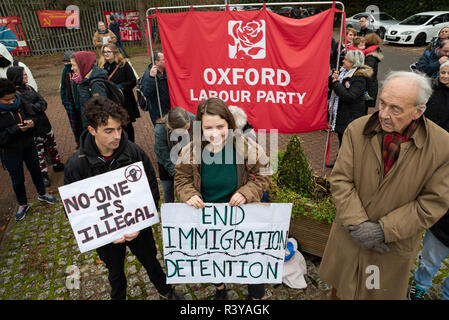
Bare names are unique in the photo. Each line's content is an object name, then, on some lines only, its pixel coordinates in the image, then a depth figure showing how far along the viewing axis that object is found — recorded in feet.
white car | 49.83
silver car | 58.05
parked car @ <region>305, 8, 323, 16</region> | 65.03
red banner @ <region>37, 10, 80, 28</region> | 50.98
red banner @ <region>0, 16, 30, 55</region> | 47.81
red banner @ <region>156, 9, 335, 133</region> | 12.46
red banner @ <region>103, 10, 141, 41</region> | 55.98
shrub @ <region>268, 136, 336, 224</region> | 10.34
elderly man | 6.25
